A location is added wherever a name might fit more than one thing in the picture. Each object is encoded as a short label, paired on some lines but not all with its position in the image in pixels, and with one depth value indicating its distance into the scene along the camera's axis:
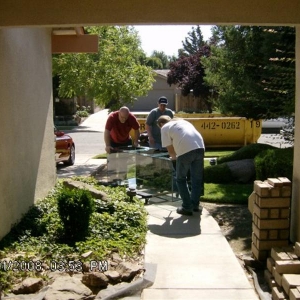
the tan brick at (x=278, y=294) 4.39
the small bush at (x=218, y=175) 11.59
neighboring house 55.28
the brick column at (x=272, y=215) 5.44
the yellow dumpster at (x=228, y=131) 19.30
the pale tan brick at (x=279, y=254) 4.91
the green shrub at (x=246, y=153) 13.11
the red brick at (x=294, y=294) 4.02
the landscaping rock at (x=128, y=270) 5.10
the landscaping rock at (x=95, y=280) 4.87
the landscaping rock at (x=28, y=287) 4.62
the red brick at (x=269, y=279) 4.82
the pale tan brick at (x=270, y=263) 5.08
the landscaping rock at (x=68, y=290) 4.43
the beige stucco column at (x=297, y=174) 5.64
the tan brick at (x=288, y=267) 4.65
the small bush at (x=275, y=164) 8.22
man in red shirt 10.44
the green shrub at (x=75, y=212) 6.19
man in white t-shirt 7.79
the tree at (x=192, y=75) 36.34
